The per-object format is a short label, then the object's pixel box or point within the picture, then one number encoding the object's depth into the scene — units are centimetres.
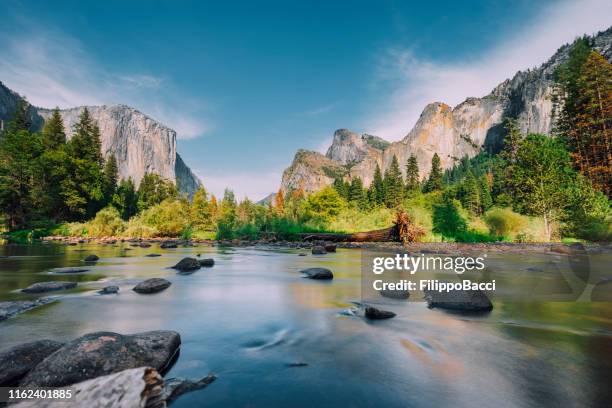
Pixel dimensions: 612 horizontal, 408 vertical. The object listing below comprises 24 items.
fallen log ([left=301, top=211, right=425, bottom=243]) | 2472
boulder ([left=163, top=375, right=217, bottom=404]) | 283
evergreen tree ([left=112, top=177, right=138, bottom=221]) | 6506
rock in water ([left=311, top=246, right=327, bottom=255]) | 2089
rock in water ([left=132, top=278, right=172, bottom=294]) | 796
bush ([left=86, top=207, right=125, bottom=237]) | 3888
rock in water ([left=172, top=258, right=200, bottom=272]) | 1234
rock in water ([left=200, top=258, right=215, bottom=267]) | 1391
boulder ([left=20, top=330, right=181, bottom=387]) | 287
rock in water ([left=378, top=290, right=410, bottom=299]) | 747
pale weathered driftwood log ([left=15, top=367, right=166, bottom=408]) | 233
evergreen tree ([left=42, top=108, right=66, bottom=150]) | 5175
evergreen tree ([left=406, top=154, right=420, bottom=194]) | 9348
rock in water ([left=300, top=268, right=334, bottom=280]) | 1042
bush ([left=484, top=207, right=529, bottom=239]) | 2527
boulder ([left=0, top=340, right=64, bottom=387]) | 298
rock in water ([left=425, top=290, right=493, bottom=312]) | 625
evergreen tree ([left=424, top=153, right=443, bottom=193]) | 9144
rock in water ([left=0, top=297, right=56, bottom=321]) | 538
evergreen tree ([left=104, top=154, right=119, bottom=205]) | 6013
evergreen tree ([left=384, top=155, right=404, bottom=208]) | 8762
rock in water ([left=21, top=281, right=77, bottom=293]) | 755
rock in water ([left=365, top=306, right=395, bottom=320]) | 562
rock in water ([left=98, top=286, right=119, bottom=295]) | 768
